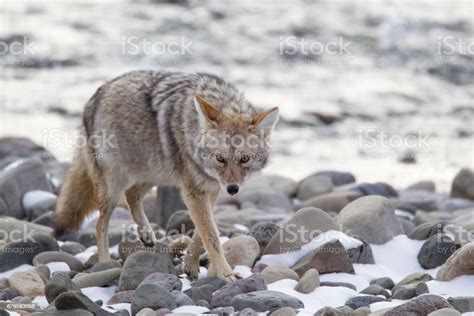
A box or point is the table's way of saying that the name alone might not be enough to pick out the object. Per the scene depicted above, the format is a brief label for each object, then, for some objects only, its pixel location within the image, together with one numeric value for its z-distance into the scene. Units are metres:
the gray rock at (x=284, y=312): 13.02
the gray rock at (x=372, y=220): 16.89
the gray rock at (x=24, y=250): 16.28
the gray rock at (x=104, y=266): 16.00
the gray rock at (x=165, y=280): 14.45
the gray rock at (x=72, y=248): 17.70
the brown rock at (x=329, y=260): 15.35
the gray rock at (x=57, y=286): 13.62
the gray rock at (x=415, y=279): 14.91
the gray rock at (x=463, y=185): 24.73
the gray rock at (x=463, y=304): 13.36
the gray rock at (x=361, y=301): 13.82
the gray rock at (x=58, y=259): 16.47
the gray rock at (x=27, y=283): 14.87
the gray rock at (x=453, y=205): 23.58
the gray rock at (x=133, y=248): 16.78
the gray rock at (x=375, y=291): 14.55
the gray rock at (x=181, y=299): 13.77
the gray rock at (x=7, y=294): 14.63
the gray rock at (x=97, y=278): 15.18
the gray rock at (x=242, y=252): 16.08
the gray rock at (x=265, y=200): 22.98
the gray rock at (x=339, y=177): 25.09
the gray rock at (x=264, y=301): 13.36
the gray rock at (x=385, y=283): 15.04
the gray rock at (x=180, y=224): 18.52
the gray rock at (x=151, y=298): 13.54
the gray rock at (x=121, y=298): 14.25
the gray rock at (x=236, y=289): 13.88
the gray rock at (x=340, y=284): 14.77
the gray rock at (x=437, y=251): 15.85
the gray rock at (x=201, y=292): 14.32
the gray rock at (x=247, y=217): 20.37
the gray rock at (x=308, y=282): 14.42
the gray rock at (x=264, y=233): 16.61
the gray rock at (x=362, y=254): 15.88
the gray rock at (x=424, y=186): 26.27
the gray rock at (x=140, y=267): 14.97
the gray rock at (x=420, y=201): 23.38
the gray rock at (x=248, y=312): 12.89
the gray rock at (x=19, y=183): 20.55
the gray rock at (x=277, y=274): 14.98
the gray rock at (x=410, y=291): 14.24
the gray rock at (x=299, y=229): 16.05
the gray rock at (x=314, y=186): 23.92
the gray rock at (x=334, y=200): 20.97
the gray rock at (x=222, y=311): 13.17
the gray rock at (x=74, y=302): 12.74
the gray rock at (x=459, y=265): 14.36
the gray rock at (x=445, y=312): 12.57
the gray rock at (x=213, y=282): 14.94
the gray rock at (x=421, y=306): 12.79
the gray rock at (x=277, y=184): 24.44
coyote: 15.30
